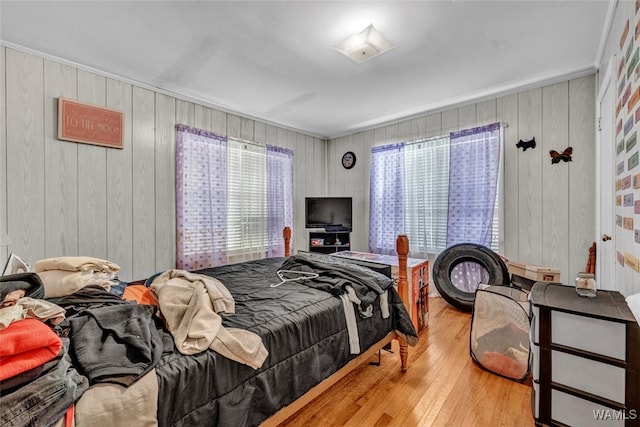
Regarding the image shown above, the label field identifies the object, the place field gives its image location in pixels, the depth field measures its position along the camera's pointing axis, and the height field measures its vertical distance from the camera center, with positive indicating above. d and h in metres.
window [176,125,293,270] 3.33 +0.17
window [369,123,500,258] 3.38 +0.26
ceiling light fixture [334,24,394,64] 2.16 +1.31
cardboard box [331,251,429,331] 2.66 -0.69
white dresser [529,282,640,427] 1.21 -0.67
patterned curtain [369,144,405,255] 4.17 +0.20
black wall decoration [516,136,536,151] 3.13 +0.74
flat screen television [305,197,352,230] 4.40 -0.01
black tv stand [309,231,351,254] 4.34 -0.45
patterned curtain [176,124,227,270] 3.28 +0.16
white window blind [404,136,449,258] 3.75 +0.24
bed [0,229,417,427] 0.90 -0.58
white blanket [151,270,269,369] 1.15 -0.48
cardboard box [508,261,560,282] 2.80 -0.60
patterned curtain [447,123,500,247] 3.35 +0.34
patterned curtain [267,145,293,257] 4.23 +0.25
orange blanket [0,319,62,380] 0.73 -0.36
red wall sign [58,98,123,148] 2.54 +0.81
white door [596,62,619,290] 2.04 +0.18
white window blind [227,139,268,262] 3.78 +0.13
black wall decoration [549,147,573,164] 2.91 +0.57
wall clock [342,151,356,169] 4.84 +0.87
